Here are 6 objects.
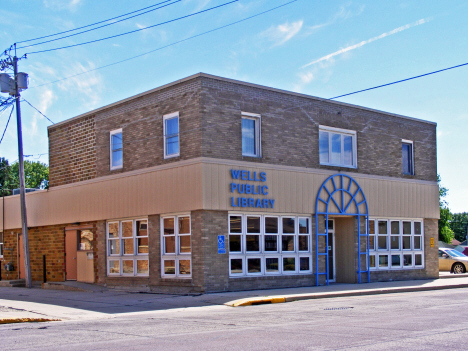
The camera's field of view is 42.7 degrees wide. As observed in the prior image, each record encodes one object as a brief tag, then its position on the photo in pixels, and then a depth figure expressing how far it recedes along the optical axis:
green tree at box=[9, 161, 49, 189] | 78.56
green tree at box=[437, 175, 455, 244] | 86.00
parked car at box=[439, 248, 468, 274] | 32.77
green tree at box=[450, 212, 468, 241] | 113.38
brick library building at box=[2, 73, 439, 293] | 20.22
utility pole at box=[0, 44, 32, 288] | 25.94
